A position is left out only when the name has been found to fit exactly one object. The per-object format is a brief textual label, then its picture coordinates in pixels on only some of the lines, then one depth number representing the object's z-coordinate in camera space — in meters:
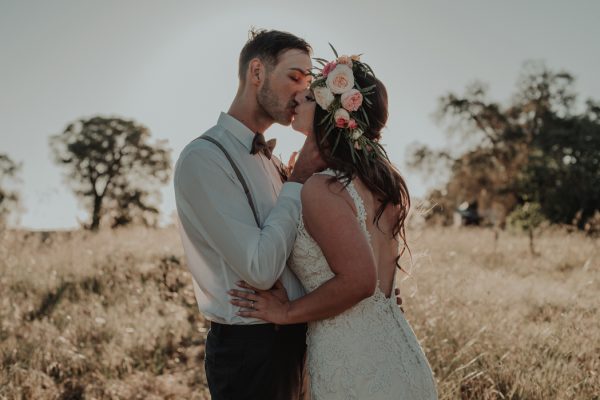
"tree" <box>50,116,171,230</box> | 35.91
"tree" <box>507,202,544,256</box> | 11.79
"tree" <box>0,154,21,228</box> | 35.00
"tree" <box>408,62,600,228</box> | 24.04
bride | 2.27
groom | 2.32
